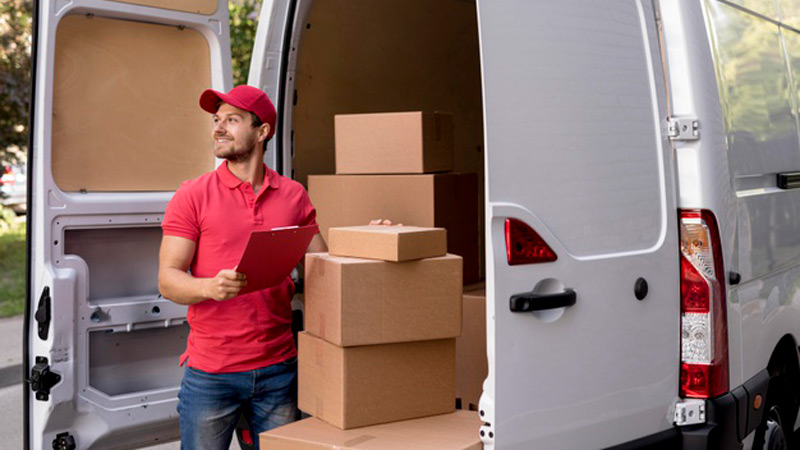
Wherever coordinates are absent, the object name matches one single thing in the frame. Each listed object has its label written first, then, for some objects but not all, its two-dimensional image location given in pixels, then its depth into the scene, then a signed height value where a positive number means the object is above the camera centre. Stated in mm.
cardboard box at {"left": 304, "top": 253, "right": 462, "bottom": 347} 2988 -111
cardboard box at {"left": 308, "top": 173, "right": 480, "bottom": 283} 3928 +254
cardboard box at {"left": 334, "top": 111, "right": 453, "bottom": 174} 3916 +497
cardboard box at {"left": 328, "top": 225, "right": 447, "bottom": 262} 3010 +69
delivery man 3326 -87
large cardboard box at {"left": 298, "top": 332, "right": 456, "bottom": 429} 3041 -375
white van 2711 +172
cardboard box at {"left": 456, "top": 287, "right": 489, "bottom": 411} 3568 -351
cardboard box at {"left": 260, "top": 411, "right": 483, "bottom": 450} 2869 -523
